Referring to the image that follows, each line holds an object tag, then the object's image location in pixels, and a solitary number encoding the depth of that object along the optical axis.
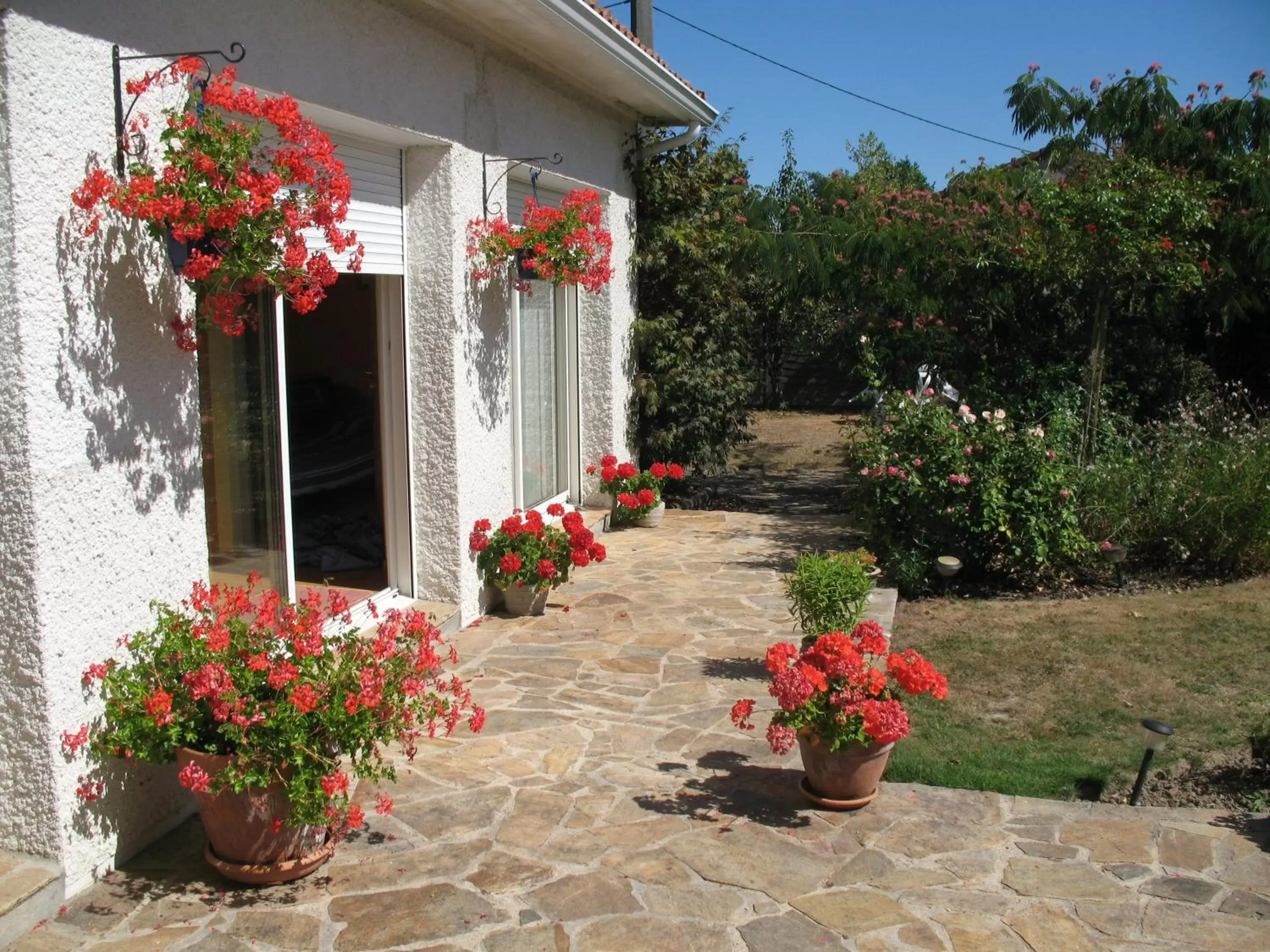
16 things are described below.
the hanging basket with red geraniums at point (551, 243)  7.54
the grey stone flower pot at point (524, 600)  7.75
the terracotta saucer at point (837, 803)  4.89
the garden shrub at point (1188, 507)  8.93
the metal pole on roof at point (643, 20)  12.23
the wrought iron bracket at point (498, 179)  7.64
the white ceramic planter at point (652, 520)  11.03
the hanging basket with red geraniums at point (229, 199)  4.06
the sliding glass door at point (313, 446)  5.56
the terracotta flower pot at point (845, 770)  4.82
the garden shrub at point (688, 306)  11.49
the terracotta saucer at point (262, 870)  4.12
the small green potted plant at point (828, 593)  6.15
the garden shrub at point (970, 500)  8.59
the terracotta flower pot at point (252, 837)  4.00
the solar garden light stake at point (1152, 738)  4.95
